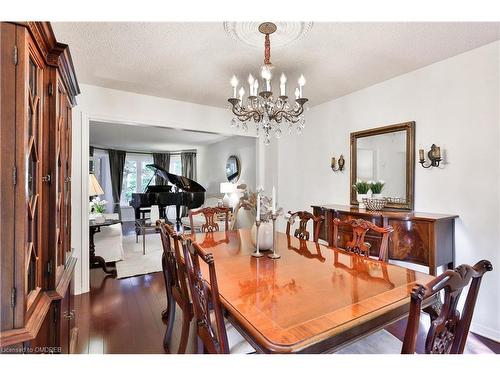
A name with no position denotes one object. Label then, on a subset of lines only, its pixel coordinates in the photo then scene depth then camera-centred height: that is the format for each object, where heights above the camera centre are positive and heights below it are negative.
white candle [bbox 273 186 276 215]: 1.70 -0.11
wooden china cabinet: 0.90 -0.01
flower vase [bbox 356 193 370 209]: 2.90 -0.14
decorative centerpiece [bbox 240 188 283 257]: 1.81 -0.24
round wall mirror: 6.13 +0.46
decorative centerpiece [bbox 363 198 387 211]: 2.73 -0.17
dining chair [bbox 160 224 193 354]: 1.59 -0.71
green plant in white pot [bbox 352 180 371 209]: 2.91 -0.04
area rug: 3.62 -1.18
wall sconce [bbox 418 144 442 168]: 2.46 +0.31
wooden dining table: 0.91 -0.50
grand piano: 6.61 -0.26
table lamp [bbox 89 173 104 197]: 3.53 +0.00
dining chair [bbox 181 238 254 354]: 1.04 -0.57
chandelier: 2.04 +0.73
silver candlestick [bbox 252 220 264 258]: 1.79 -0.44
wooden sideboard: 2.18 -0.45
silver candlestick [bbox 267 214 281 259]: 1.75 -0.45
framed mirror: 2.72 +0.32
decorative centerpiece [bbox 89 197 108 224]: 4.28 -0.35
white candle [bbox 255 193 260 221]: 1.79 -0.16
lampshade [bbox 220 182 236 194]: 6.00 -0.02
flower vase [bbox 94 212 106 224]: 3.68 -0.47
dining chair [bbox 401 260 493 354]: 0.73 -0.41
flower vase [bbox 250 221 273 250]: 1.89 -0.37
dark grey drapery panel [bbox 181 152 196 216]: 8.79 +0.81
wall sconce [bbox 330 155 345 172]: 3.48 +0.32
